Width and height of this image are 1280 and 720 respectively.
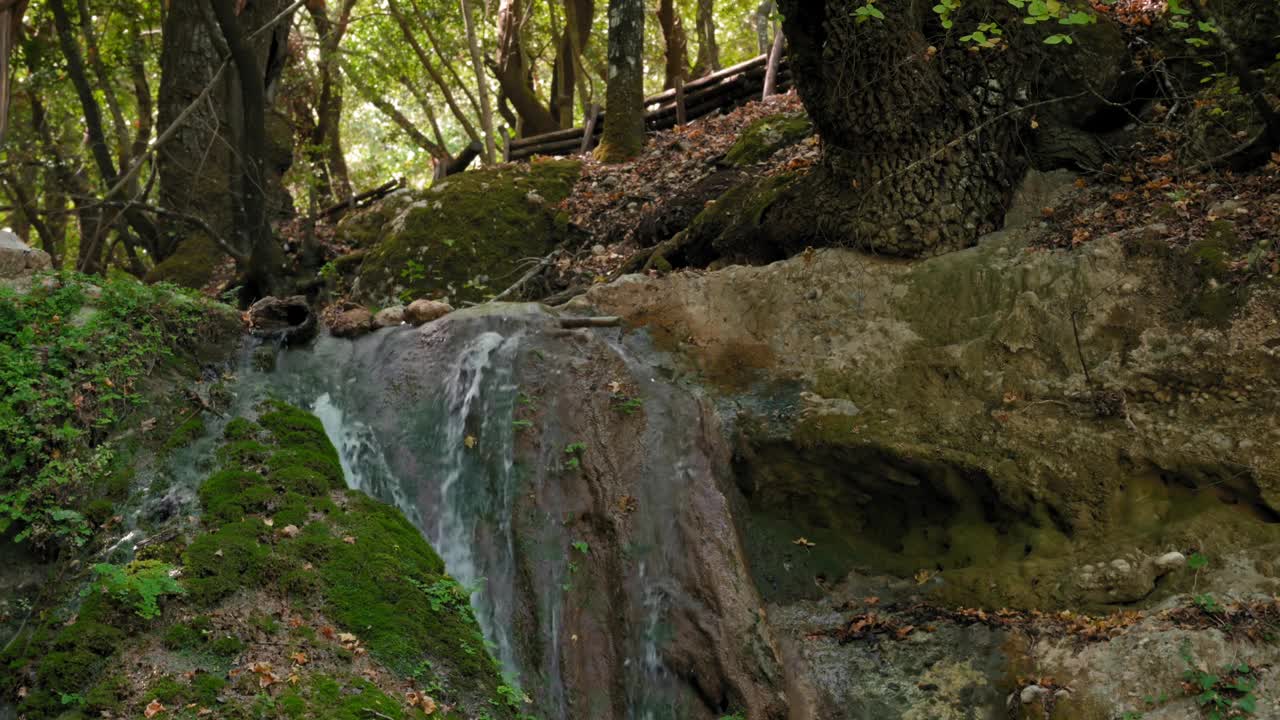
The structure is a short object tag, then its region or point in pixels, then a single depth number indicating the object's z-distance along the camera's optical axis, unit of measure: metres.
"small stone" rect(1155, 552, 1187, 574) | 5.81
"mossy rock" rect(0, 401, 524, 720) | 4.62
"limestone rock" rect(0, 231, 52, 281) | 7.24
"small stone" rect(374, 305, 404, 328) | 8.73
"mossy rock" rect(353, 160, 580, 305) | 10.99
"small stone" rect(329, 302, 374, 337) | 8.66
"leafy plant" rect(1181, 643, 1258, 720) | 4.87
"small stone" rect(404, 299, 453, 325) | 8.53
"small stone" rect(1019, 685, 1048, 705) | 5.45
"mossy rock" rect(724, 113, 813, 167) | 10.78
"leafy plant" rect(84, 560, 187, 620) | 4.88
